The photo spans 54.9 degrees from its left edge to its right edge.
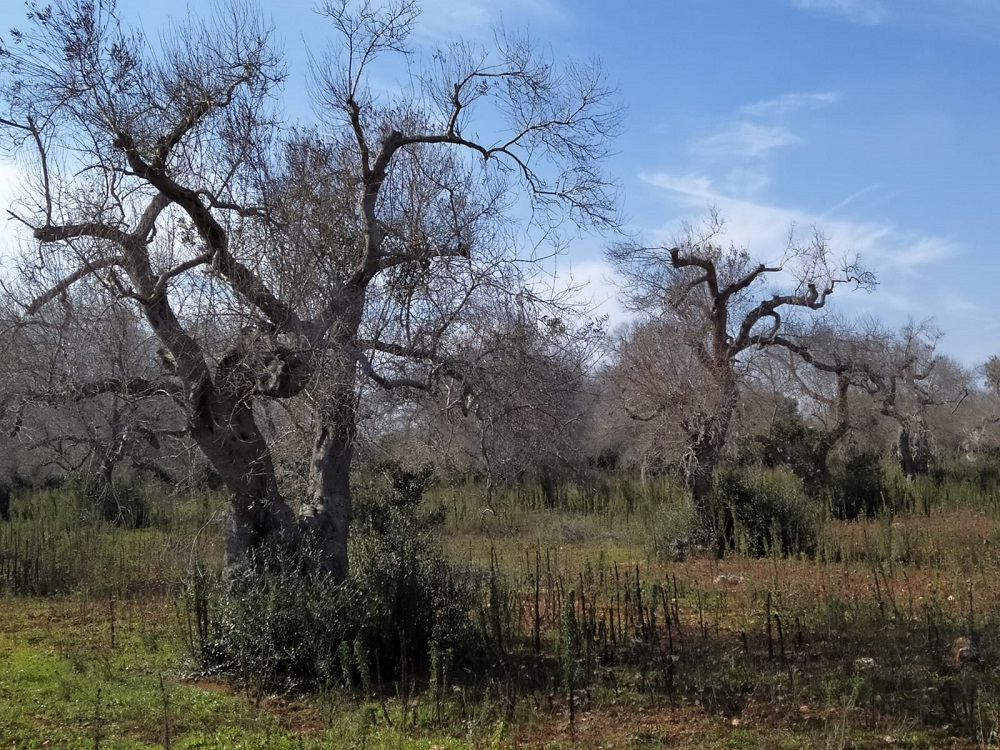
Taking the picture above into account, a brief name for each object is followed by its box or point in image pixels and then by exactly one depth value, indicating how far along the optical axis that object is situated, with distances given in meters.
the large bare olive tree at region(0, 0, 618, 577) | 7.59
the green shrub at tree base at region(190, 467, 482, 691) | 7.65
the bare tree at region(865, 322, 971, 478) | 21.95
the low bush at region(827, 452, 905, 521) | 19.39
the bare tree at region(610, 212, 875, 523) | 16.72
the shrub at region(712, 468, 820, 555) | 15.02
